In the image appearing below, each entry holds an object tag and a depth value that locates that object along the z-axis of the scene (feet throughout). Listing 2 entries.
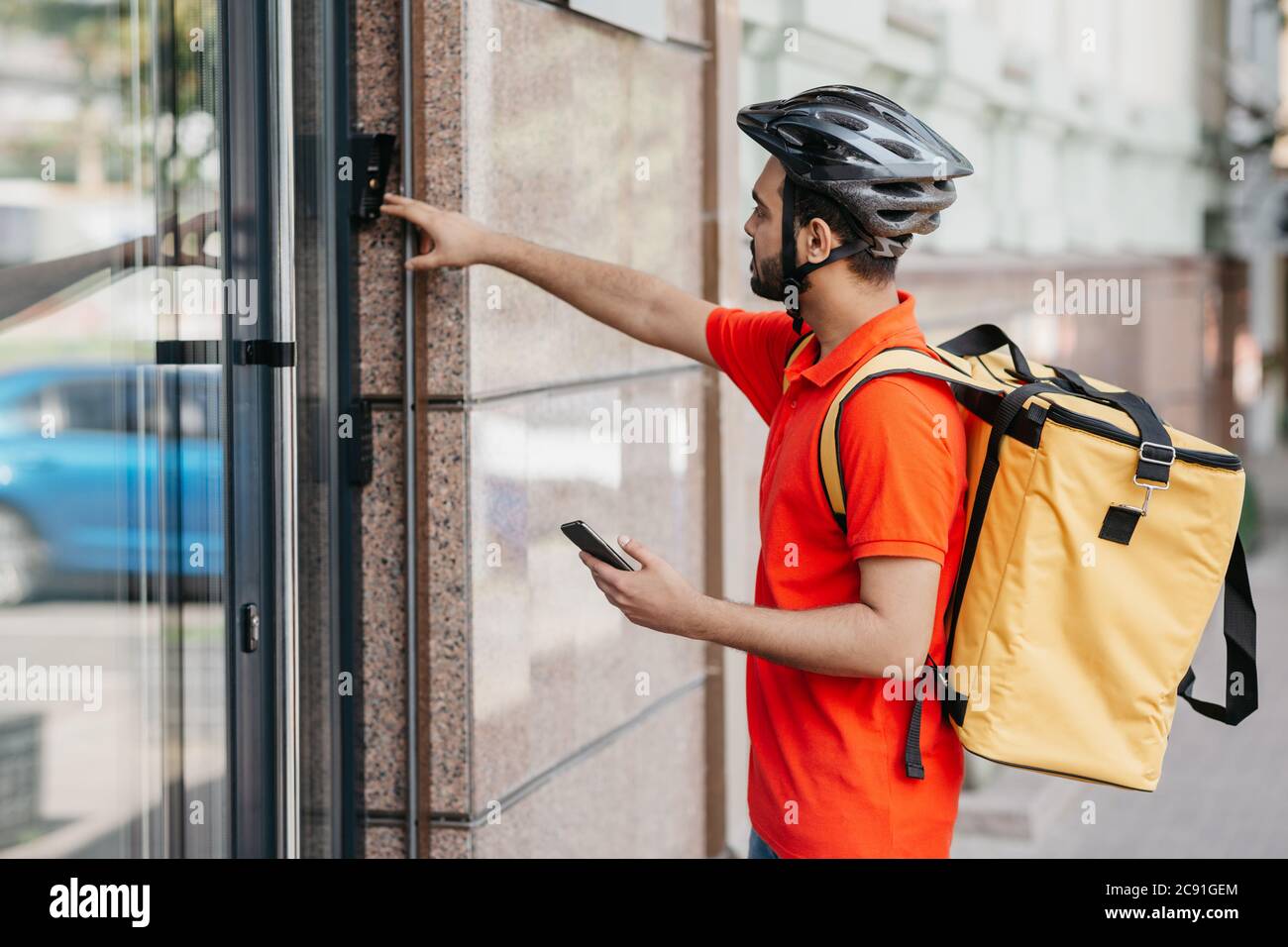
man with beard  8.42
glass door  8.72
